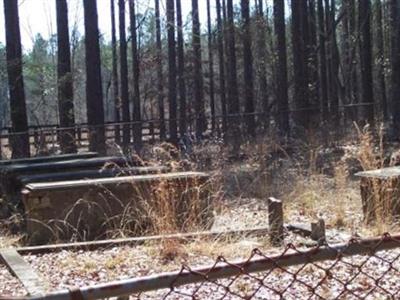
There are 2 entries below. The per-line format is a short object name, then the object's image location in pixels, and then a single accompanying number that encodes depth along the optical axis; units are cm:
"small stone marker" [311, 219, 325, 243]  632
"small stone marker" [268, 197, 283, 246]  645
